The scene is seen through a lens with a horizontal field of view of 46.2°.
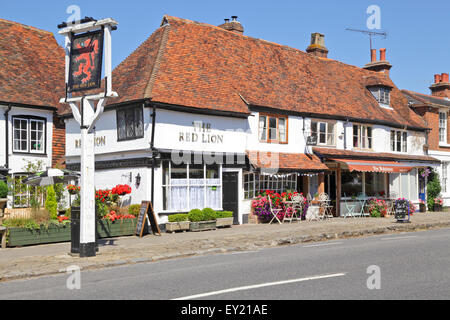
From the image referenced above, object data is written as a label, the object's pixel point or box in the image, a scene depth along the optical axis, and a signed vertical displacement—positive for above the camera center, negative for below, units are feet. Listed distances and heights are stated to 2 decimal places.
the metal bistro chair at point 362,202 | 81.84 -3.19
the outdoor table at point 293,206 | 70.44 -3.15
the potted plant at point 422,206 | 93.97 -4.39
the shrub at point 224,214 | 63.31 -3.75
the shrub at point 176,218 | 59.21 -3.87
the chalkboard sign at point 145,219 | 54.19 -3.69
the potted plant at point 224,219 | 62.88 -4.34
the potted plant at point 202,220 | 60.08 -4.20
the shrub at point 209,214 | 61.31 -3.61
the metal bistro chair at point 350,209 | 80.89 -4.17
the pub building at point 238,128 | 61.62 +7.53
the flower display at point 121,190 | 57.88 -0.66
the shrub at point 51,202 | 52.92 -1.76
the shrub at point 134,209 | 58.13 -2.78
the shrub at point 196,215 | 60.18 -3.65
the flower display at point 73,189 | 56.65 -0.52
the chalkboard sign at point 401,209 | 67.41 -3.53
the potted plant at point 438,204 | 96.22 -4.15
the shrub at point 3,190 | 51.47 -0.50
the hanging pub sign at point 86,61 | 38.45 +9.15
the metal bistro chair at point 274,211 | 68.58 -3.73
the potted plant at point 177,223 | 58.59 -4.43
